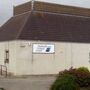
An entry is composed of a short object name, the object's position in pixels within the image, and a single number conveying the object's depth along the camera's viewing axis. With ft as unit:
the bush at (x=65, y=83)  39.18
